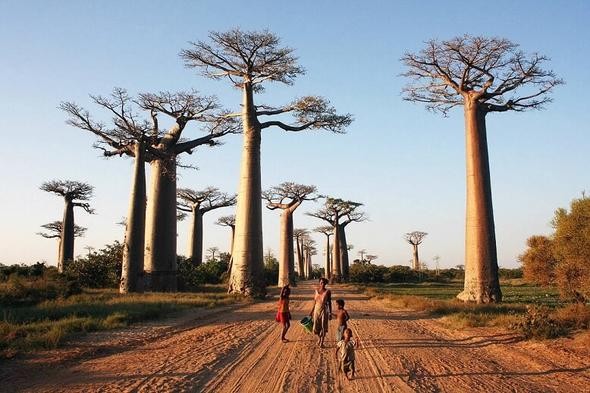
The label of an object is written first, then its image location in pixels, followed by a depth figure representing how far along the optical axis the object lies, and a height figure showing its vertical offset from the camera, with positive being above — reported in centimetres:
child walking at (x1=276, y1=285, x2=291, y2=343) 918 -55
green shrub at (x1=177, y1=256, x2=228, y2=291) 2582 +41
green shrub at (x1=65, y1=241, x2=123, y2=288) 2316 +57
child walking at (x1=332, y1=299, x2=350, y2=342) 679 -54
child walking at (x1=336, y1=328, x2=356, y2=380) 612 -89
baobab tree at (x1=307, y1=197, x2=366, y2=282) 4469 +415
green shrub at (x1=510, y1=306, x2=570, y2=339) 891 -90
